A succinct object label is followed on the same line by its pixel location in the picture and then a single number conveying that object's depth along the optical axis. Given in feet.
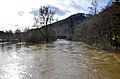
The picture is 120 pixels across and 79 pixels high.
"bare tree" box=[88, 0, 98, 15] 61.95
